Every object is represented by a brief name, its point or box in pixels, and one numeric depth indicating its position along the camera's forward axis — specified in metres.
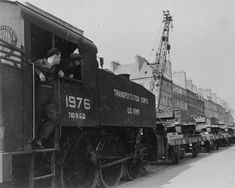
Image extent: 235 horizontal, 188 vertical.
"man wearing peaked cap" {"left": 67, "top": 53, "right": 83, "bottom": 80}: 6.75
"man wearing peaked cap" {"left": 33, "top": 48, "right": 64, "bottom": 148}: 5.73
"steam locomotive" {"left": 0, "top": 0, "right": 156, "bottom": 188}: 5.11
